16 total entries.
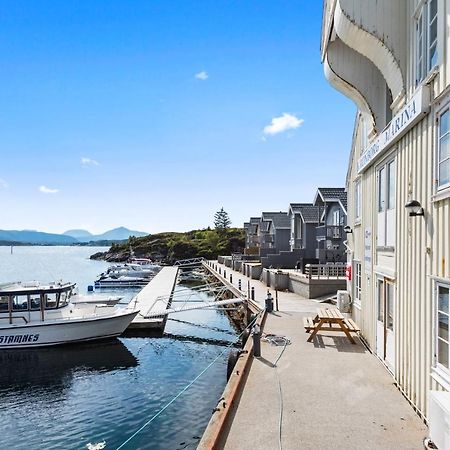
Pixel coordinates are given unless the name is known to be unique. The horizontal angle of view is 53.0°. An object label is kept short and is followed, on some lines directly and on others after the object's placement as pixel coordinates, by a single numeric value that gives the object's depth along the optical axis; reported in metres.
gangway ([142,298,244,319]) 21.77
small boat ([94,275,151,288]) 45.24
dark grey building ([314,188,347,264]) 30.42
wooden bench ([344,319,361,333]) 11.78
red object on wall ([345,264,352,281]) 14.31
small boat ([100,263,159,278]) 53.03
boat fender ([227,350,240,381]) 11.19
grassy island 86.94
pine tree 124.75
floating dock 21.03
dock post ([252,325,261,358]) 10.27
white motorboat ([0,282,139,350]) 18.00
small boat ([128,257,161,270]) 80.19
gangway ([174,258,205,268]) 71.37
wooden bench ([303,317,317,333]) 12.04
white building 6.19
